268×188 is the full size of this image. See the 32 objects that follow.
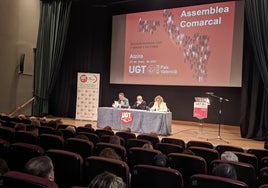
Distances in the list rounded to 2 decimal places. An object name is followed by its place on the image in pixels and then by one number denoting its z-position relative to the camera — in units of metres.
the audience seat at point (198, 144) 4.42
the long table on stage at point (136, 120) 7.68
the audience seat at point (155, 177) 2.21
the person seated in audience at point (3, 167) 2.23
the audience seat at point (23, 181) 1.59
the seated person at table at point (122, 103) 8.80
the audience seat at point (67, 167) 2.55
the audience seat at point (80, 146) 3.40
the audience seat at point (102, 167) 2.33
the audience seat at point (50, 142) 3.61
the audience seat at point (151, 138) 4.52
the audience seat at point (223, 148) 4.21
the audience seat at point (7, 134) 3.97
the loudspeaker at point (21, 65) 10.34
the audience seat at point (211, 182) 1.94
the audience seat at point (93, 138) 4.34
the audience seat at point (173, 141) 4.45
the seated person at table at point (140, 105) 8.75
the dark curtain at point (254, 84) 7.19
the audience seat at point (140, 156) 3.14
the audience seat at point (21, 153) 2.82
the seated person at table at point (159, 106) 8.29
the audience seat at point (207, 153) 3.55
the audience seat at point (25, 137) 3.79
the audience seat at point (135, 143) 3.99
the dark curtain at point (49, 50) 10.65
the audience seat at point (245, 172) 2.72
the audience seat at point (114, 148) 3.23
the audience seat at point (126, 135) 4.78
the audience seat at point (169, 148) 3.77
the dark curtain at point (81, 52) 11.19
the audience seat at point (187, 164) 2.83
